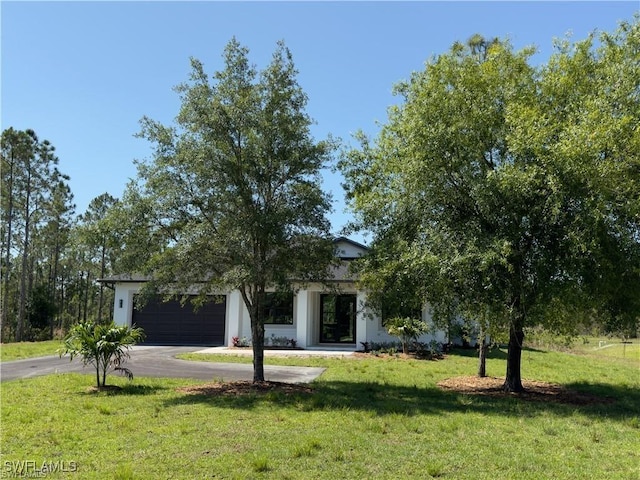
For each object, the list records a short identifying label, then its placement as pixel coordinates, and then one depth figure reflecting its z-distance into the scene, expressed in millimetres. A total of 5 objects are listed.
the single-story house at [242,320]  22969
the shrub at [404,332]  18170
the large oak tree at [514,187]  9242
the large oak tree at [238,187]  10586
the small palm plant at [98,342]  10906
